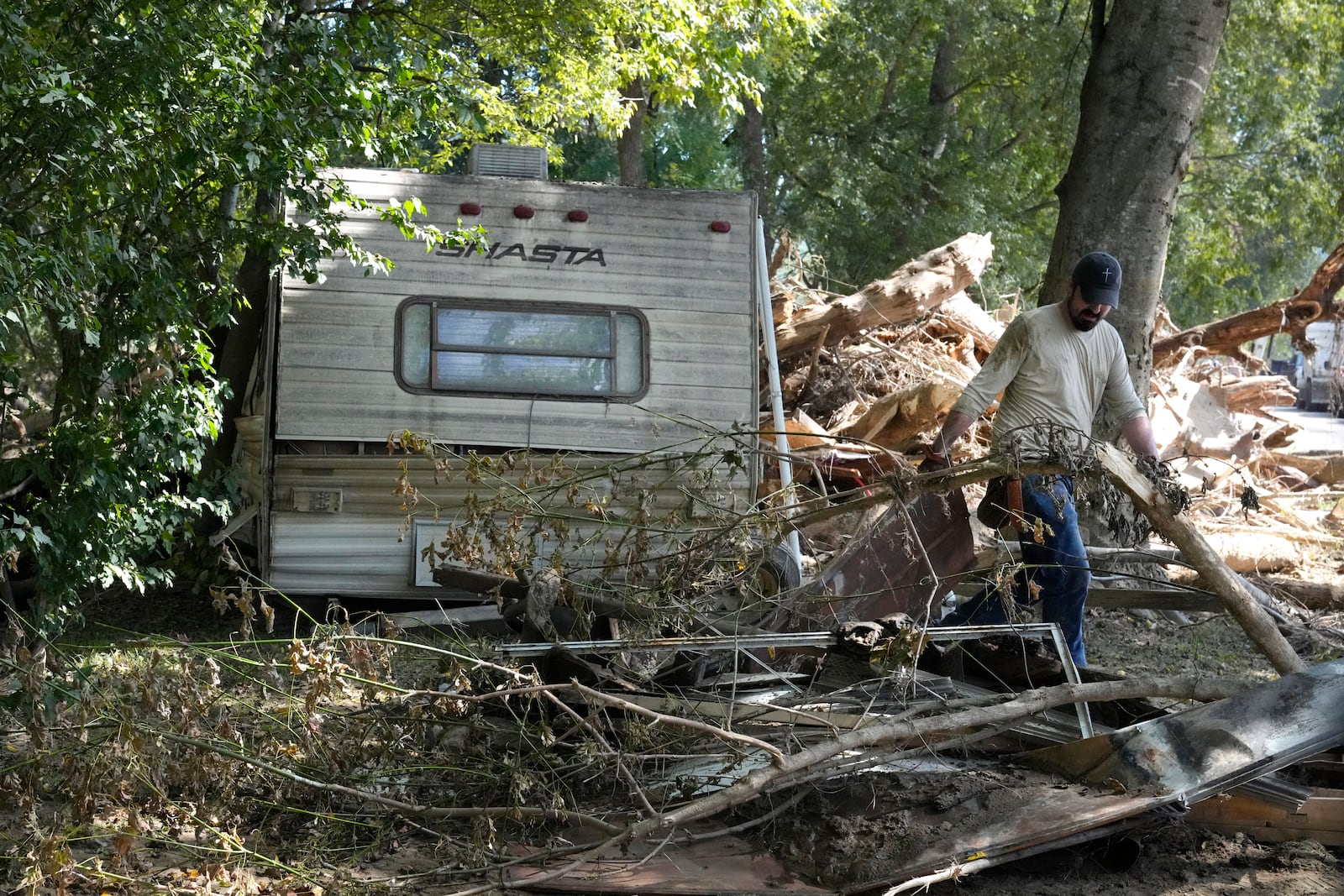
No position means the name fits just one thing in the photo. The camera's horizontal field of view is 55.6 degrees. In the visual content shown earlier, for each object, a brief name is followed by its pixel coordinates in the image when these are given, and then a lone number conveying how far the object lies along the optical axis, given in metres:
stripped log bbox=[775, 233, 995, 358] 10.93
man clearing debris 5.55
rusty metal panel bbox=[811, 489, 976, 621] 5.39
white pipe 8.41
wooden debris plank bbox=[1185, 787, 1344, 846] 4.14
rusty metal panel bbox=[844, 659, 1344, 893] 3.79
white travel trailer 7.75
